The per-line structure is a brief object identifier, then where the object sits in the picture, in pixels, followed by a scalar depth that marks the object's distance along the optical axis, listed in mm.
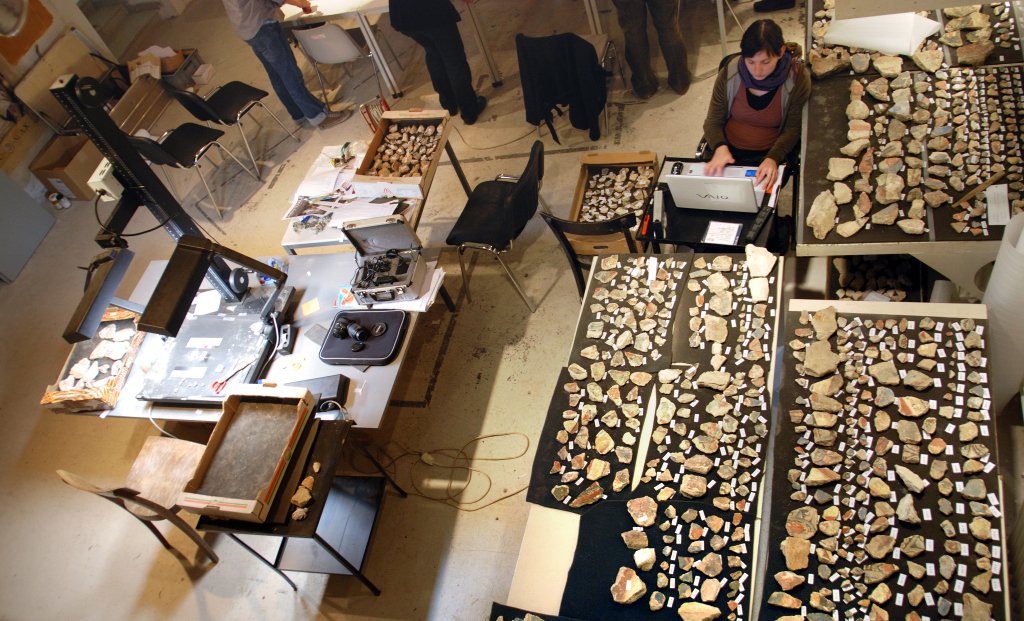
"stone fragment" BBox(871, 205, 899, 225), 2641
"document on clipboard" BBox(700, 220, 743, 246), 2996
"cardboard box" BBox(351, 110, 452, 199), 3898
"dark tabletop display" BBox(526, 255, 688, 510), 2354
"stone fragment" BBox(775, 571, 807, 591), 1901
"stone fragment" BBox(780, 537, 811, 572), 1929
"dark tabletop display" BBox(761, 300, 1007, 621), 1826
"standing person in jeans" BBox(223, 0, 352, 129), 5102
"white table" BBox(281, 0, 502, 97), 5219
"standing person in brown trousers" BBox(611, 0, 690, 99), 4566
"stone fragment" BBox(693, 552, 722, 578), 2020
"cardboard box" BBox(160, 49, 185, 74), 6461
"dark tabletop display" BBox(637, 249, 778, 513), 2207
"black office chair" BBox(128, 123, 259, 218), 4824
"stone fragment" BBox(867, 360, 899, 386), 2184
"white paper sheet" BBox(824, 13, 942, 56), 3232
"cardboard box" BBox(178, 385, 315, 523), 2578
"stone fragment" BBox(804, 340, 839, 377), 2279
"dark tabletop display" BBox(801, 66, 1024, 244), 2592
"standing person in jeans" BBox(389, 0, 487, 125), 4637
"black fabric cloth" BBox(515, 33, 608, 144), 4141
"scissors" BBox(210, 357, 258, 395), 3336
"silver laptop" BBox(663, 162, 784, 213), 2916
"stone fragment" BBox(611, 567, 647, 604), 2047
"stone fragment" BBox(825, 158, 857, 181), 2865
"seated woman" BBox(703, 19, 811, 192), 3004
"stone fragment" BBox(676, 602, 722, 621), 1946
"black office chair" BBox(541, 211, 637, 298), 3164
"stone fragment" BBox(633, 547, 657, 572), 2090
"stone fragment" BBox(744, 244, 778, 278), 2605
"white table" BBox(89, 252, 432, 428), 3129
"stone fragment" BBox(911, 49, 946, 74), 3109
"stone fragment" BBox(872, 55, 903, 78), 3150
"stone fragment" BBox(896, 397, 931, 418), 2086
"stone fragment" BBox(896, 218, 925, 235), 2555
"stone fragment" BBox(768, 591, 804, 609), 1872
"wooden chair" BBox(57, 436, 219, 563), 3250
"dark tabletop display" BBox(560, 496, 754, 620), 1999
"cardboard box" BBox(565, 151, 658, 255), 3588
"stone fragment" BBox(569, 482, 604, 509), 2291
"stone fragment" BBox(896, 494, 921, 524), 1904
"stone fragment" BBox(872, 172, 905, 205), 2705
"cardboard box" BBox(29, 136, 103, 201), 5773
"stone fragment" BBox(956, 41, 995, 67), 3031
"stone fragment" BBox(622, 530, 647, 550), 2141
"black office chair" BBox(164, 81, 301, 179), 5156
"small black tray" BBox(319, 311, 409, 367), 3225
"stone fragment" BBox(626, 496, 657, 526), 2184
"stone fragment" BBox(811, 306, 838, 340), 2354
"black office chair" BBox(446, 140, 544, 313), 3625
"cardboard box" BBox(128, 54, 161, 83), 6094
